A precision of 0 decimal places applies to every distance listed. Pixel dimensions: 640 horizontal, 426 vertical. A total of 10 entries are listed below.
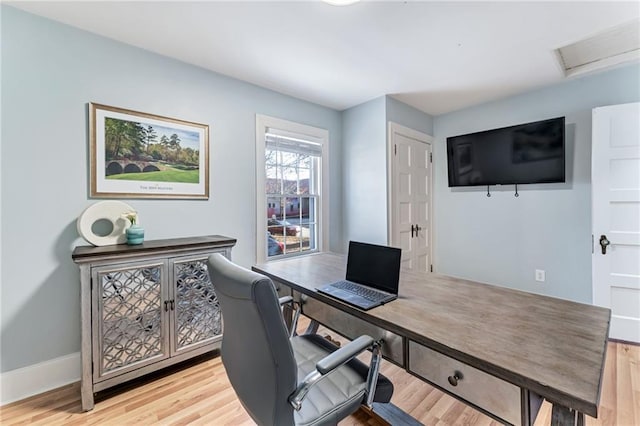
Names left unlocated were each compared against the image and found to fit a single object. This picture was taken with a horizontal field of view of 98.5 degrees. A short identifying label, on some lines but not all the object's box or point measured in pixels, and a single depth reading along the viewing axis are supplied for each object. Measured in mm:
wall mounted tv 2873
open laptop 1270
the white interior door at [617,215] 2381
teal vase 2002
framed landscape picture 2029
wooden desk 730
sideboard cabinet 1696
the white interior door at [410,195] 3293
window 2908
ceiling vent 2168
